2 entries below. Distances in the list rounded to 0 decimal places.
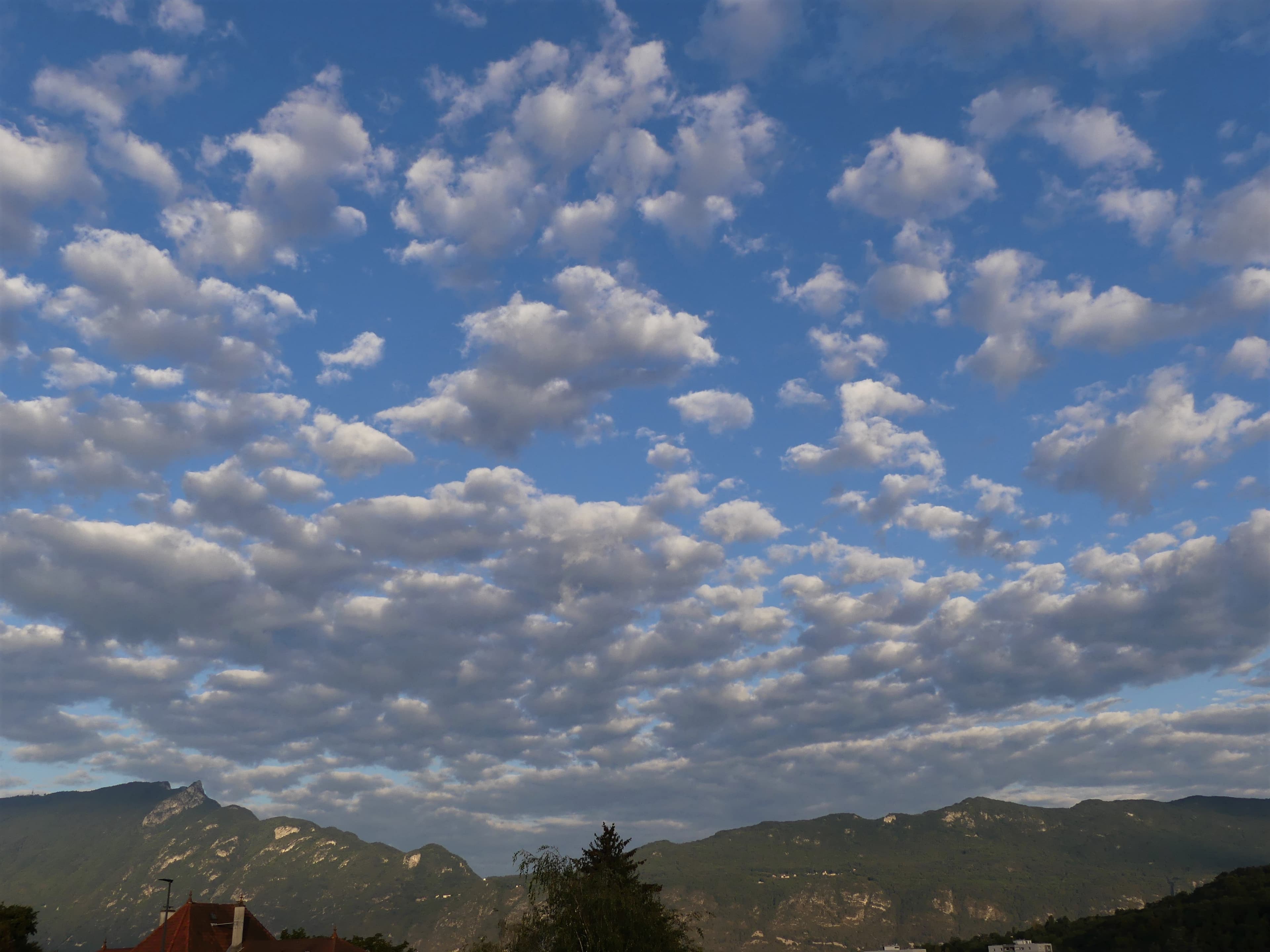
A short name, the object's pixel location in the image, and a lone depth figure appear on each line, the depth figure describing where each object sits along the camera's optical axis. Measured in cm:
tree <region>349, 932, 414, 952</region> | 11444
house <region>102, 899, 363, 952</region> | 8862
